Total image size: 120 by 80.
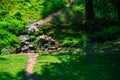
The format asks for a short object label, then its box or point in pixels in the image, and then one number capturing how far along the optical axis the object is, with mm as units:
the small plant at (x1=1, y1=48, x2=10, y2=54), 21134
